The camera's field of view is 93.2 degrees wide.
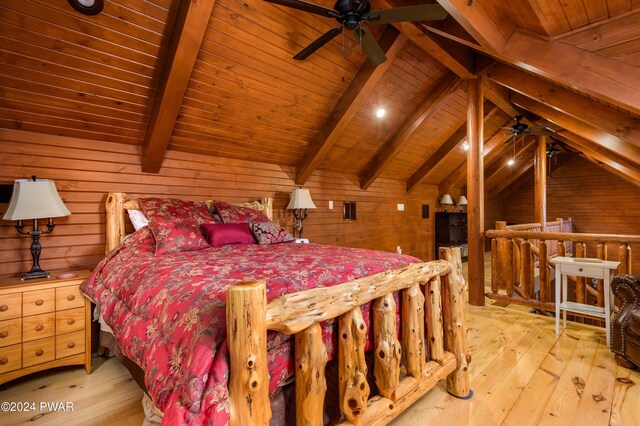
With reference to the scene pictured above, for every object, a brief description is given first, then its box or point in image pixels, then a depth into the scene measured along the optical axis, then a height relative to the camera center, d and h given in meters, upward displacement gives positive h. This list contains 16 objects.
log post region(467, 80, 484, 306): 3.49 +0.24
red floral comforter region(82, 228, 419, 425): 0.91 -0.39
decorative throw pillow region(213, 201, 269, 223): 3.00 +0.00
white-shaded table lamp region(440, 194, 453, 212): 6.93 +0.29
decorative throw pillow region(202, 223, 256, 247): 2.59 -0.17
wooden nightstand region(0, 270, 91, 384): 1.87 -0.73
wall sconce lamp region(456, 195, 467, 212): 7.47 +0.28
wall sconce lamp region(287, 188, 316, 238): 3.86 +0.18
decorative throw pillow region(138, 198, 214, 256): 2.32 -0.07
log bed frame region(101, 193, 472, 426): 0.91 -0.54
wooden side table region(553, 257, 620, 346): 2.44 -0.53
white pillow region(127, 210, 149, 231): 2.65 -0.04
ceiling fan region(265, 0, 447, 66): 1.90 +1.31
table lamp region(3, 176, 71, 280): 2.08 +0.07
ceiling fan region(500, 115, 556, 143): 4.54 +1.25
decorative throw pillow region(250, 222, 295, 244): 2.87 -0.19
